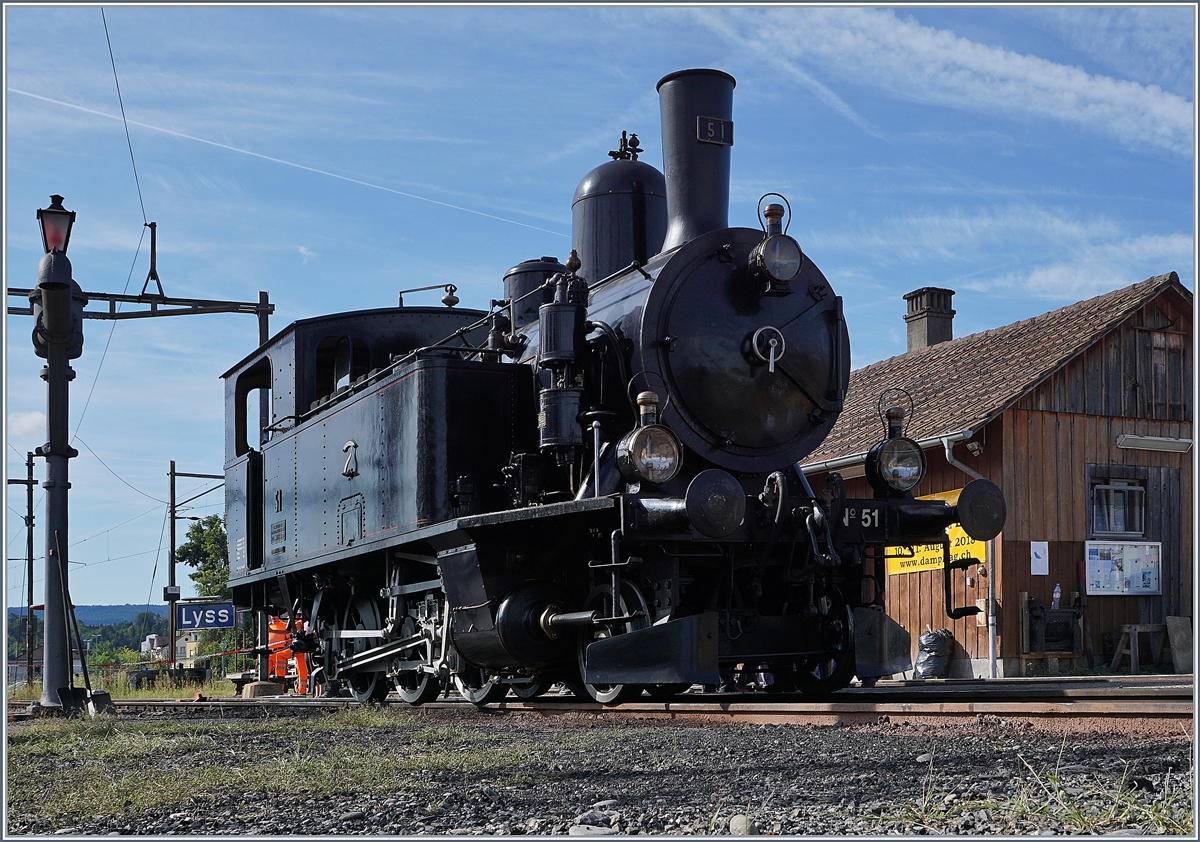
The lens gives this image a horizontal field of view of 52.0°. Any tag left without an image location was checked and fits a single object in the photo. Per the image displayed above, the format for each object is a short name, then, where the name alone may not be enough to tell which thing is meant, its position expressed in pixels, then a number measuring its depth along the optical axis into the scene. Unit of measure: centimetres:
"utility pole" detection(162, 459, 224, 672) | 2481
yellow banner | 1402
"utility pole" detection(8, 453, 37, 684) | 2716
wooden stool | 1388
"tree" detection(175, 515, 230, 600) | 5009
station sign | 2292
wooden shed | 1386
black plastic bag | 1384
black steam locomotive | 696
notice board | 1429
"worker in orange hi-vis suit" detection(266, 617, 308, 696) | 1360
